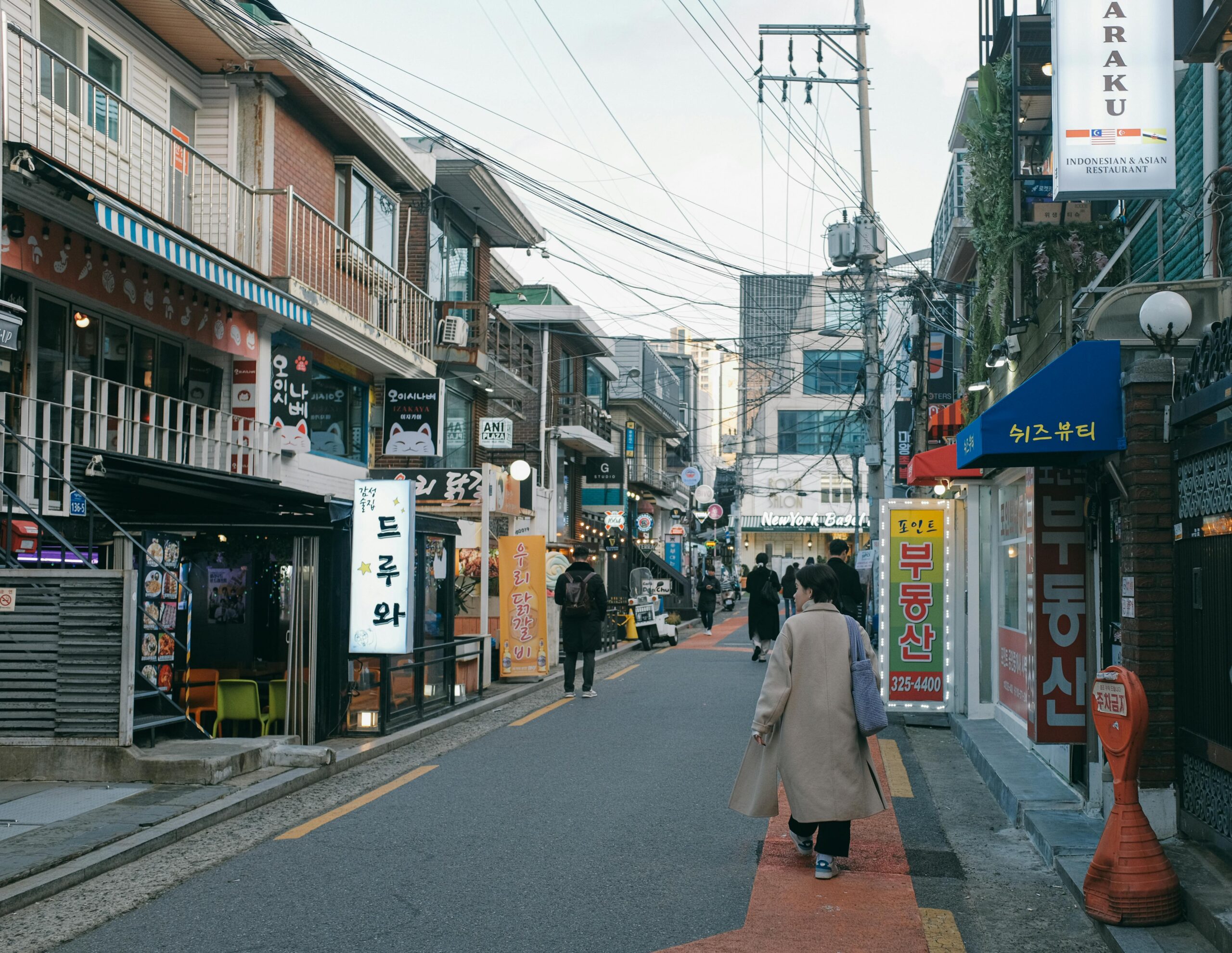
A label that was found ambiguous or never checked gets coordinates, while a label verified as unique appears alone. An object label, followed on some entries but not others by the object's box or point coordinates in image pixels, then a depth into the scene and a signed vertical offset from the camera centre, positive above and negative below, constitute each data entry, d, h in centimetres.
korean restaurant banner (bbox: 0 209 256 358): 1109 +267
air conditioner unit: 2184 +384
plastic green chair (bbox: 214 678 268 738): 1167 -154
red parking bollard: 566 -145
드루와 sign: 1188 -24
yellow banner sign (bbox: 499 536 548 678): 1767 -93
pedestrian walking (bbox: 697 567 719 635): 3203 -141
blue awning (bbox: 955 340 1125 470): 725 +82
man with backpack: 1616 -94
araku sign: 848 +318
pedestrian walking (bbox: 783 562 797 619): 2137 -76
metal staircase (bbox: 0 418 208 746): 920 -129
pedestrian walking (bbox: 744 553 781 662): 2108 -112
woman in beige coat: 671 -111
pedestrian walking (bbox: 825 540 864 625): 1547 -46
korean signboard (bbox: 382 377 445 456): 1967 +206
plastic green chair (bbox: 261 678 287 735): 1173 -157
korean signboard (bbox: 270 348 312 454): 1608 +196
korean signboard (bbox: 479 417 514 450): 2572 +237
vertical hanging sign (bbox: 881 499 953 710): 1280 -66
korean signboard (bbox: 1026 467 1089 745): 813 -44
